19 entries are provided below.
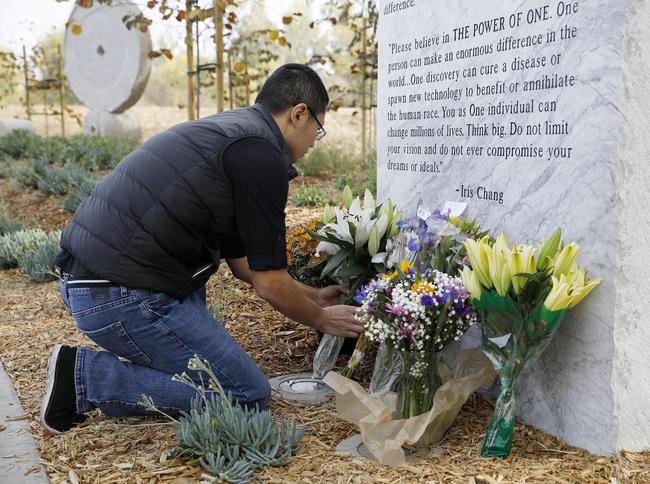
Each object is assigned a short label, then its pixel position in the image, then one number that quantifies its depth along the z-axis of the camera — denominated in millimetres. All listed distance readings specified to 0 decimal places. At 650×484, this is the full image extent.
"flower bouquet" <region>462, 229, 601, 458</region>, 2447
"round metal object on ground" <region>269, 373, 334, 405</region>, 3320
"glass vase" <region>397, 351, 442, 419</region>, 2738
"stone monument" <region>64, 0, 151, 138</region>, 13414
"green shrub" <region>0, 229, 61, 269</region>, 6453
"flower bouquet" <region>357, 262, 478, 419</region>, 2580
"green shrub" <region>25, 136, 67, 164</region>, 10928
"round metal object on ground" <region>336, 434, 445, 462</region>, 2660
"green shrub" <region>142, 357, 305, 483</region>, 2457
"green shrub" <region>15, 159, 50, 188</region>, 9500
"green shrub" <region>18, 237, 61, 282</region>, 5871
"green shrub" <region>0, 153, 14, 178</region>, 10305
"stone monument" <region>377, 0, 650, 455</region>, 2504
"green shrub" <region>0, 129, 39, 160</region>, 12500
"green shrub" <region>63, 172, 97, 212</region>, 7908
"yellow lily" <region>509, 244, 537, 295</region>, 2490
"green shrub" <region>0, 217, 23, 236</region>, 7340
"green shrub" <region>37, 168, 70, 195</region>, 8820
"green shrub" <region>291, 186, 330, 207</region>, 7176
